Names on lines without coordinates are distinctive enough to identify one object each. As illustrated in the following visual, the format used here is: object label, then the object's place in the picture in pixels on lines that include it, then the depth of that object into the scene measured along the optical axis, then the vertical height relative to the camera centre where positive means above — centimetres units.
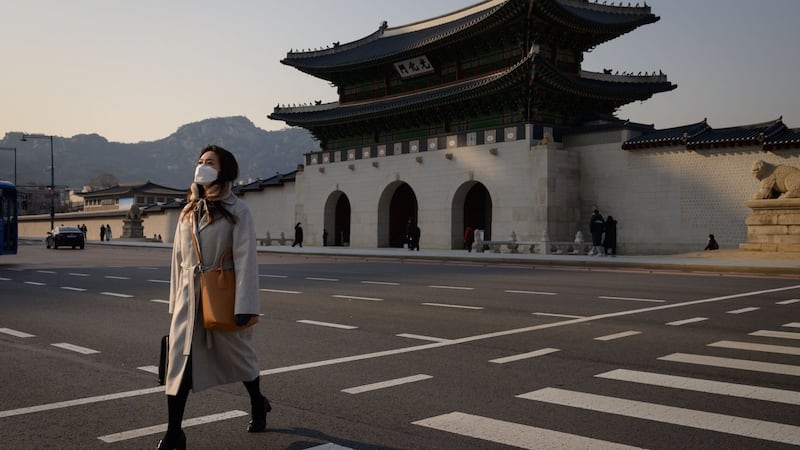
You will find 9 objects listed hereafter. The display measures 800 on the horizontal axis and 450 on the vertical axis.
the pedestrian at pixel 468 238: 3374 -27
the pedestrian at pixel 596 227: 2795 +25
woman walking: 416 -35
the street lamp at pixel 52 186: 5112 +415
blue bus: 2438 +51
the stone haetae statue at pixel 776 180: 2367 +191
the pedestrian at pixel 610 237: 2816 -17
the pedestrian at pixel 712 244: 2720 -43
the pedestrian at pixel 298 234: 4294 -10
